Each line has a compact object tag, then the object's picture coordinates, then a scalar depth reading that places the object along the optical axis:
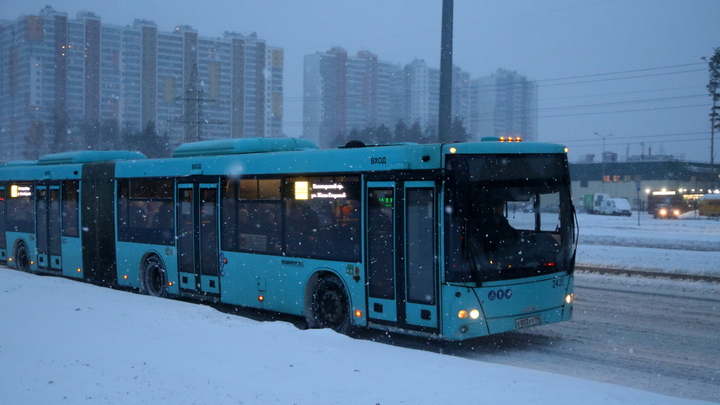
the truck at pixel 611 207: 66.00
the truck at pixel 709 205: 60.22
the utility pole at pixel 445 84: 17.67
